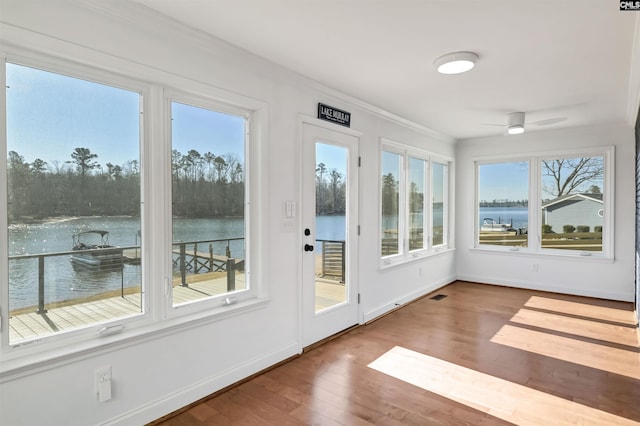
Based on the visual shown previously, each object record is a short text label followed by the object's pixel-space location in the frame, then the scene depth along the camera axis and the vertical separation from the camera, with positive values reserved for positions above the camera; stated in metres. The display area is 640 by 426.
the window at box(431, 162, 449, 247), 5.71 +0.12
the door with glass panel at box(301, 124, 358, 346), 3.32 -0.22
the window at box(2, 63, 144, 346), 1.75 +0.04
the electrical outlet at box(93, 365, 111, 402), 1.94 -0.95
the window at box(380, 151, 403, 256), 4.46 +0.09
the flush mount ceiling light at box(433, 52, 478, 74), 2.65 +1.13
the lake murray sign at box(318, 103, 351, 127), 3.39 +0.95
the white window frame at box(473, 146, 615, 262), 5.03 +0.12
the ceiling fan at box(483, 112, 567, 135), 4.32 +1.09
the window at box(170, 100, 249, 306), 2.39 +0.06
